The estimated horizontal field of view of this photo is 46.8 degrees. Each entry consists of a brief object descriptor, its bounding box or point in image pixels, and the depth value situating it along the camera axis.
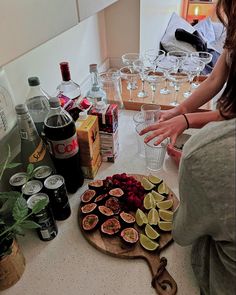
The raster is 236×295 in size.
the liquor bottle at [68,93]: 0.86
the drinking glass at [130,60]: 1.39
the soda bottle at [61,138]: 0.74
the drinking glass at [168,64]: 1.27
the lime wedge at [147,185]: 0.83
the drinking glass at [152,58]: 1.35
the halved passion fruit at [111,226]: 0.72
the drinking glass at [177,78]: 1.27
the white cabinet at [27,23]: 0.42
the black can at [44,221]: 0.66
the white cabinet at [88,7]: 0.66
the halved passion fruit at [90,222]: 0.73
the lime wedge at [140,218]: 0.73
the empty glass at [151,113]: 1.07
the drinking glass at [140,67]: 1.31
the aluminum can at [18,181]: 0.71
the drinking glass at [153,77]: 1.29
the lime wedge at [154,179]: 0.85
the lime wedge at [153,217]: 0.73
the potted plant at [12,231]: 0.58
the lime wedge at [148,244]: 0.68
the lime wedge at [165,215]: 0.74
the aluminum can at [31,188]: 0.68
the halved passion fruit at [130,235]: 0.69
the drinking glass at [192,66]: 1.27
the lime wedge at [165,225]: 0.72
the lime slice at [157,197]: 0.80
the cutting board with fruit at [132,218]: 0.68
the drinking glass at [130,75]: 1.34
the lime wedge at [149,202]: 0.77
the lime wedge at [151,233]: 0.70
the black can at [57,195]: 0.70
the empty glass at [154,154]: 0.91
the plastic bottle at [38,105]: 0.84
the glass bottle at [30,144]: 0.74
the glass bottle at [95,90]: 1.09
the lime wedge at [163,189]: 0.82
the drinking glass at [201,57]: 1.33
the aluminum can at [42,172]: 0.72
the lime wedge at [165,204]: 0.78
